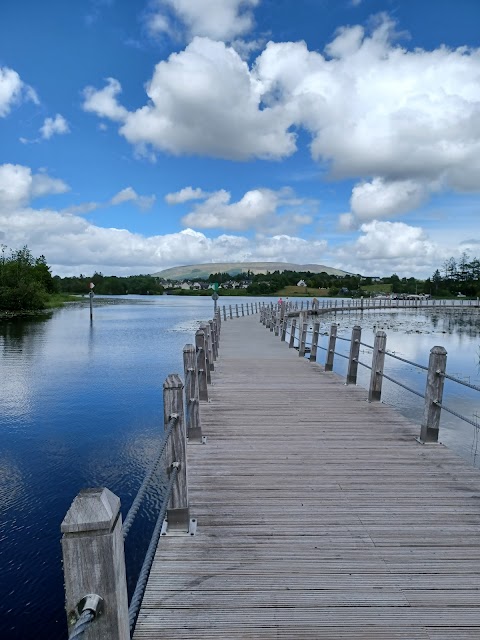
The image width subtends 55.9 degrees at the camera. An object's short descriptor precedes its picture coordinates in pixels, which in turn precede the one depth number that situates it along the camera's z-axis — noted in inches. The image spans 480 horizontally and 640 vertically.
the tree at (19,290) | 2182.3
